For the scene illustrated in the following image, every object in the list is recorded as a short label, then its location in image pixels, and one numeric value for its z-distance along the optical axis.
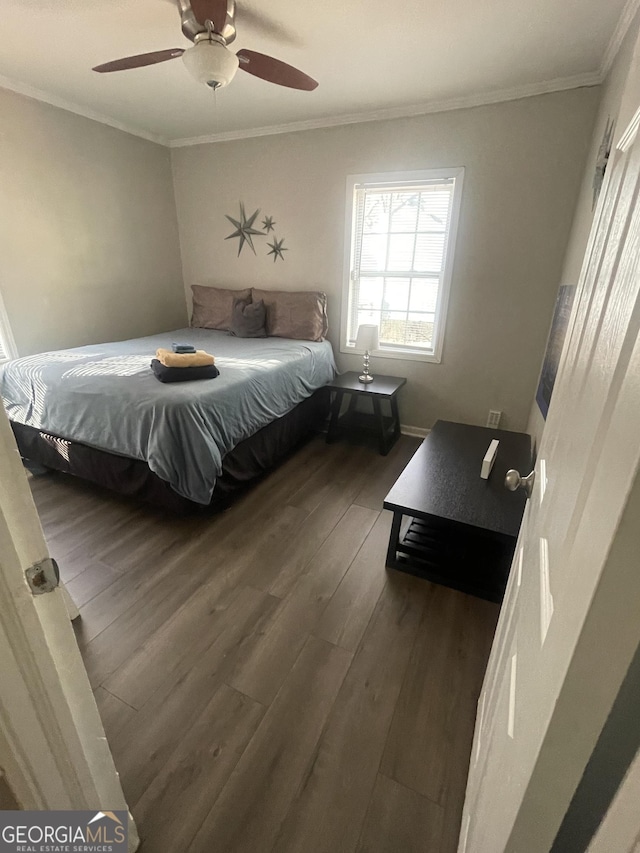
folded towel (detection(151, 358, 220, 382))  2.15
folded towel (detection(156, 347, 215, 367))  2.19
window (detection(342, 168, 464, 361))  2.84
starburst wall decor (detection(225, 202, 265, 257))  3.51
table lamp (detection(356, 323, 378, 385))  3.01
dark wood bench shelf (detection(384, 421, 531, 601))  1.58
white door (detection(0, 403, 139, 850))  0.55
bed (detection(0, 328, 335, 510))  1.96
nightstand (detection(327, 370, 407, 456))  2.90
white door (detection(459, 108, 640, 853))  0.29
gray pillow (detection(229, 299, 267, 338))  3.38
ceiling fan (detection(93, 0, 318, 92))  1.57
